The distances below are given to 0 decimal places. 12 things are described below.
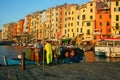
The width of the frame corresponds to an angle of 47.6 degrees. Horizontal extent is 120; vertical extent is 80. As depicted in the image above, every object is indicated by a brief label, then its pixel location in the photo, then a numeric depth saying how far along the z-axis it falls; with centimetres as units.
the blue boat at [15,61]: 1384
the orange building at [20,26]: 9917
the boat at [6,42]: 9469
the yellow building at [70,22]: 5527
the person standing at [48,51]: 1009
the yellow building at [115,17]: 4340
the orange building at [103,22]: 4527
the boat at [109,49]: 2891
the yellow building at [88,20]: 4834
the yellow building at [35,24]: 7782
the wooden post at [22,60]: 876
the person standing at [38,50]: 1179
